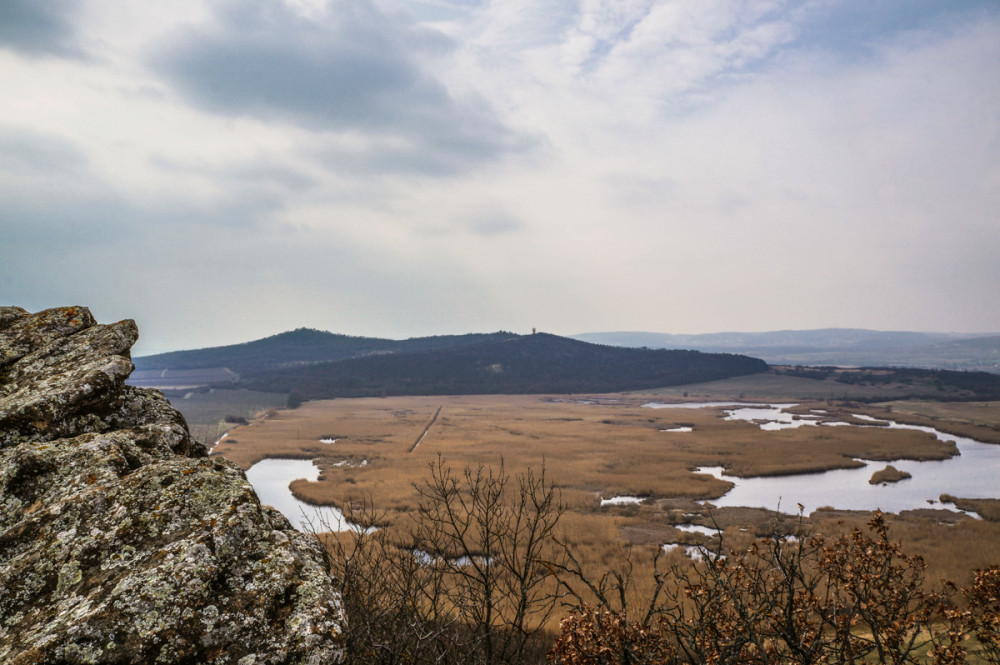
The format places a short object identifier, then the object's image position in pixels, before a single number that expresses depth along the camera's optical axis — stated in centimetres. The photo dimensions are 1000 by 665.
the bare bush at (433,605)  691
